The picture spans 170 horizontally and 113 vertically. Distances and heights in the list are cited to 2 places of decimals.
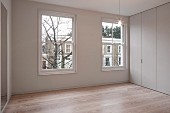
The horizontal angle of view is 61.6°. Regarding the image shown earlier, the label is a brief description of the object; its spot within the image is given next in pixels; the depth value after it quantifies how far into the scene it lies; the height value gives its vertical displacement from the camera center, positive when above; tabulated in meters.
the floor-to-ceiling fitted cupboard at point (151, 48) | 4.06 +0.27
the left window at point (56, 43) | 4.32 +0.44
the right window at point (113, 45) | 5.21 +0.46
